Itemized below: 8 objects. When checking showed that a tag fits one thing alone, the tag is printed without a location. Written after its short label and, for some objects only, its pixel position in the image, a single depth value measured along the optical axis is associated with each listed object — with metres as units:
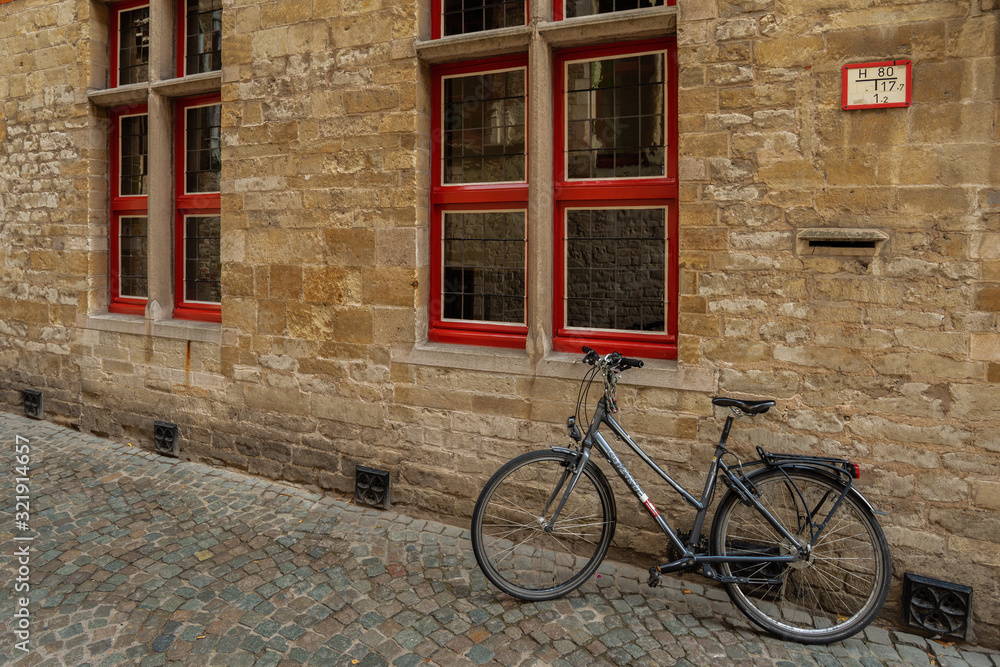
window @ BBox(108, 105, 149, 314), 5.76
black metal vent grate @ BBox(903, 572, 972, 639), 2.96
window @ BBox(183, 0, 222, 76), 5.25
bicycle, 2.94
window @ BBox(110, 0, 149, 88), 5.72
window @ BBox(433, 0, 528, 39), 4.07
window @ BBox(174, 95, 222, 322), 5.28
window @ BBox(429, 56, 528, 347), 4.09
